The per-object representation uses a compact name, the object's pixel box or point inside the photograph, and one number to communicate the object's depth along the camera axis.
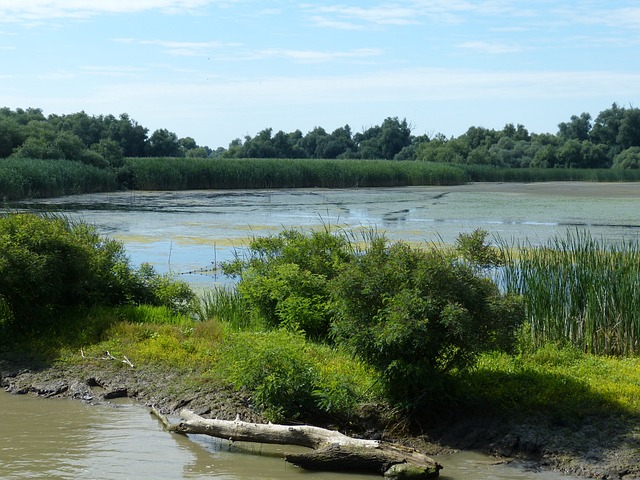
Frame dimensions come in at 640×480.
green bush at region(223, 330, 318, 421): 8.82
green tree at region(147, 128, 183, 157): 80.62
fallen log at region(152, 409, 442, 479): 7.61
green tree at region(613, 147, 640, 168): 95.64
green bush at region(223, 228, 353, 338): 11.44
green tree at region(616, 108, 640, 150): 111.81
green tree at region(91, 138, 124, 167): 56.34
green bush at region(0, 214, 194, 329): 11.28
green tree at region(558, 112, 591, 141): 121.69
